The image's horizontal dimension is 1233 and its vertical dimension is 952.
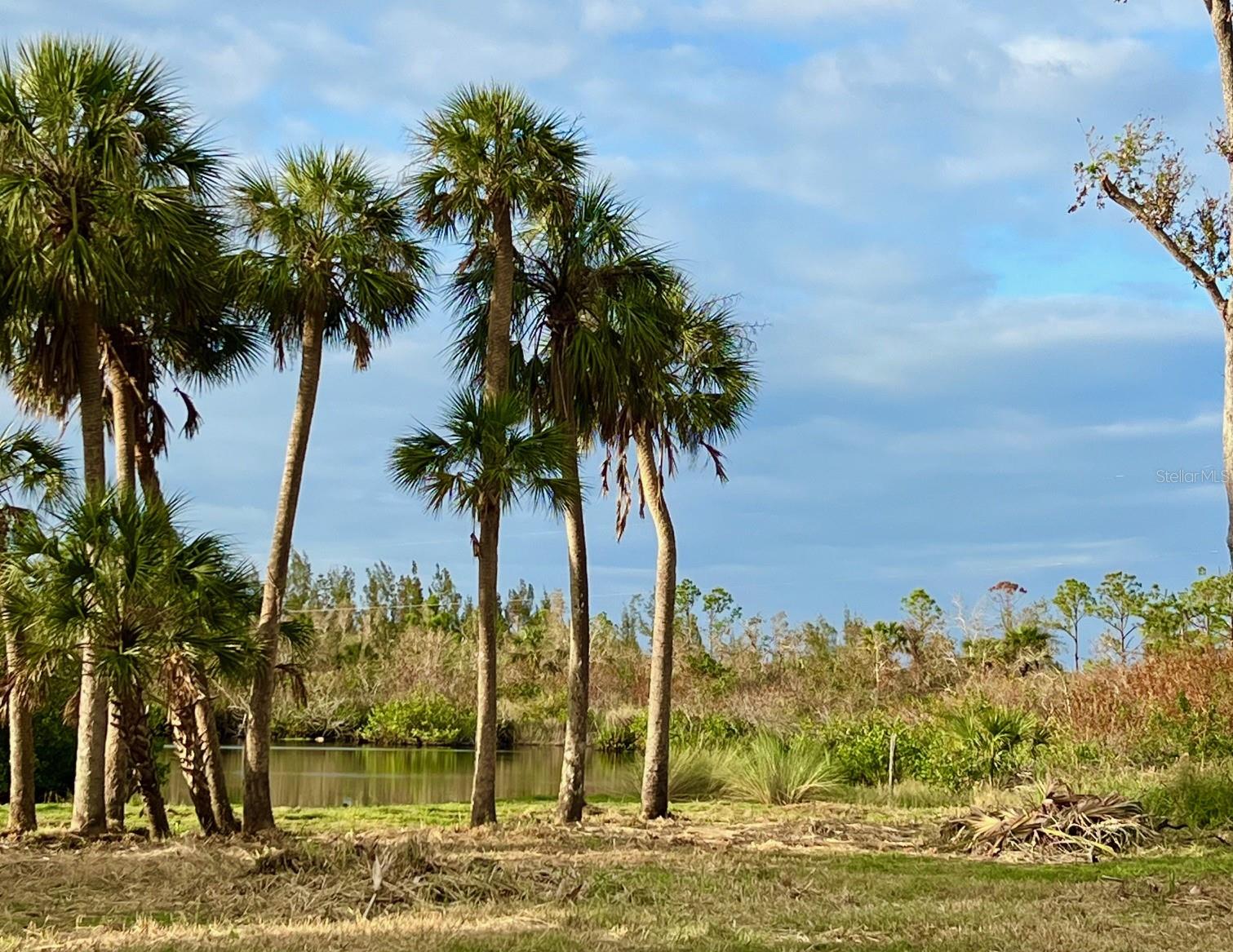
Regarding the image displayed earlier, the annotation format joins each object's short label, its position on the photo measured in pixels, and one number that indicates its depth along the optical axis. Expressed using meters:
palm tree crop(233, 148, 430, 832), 16.42
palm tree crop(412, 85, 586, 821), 16.53
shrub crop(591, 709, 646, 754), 34.97
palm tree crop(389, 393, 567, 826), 15.93
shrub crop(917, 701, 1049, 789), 20.19
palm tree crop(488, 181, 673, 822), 17.55
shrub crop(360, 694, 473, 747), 38.84
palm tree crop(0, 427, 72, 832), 14.61
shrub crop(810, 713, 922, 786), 23.31
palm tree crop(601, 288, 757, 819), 17.89
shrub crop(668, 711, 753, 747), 27.16
